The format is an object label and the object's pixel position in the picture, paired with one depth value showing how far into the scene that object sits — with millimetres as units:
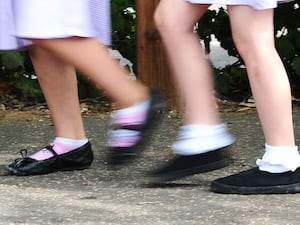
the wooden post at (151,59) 9742
